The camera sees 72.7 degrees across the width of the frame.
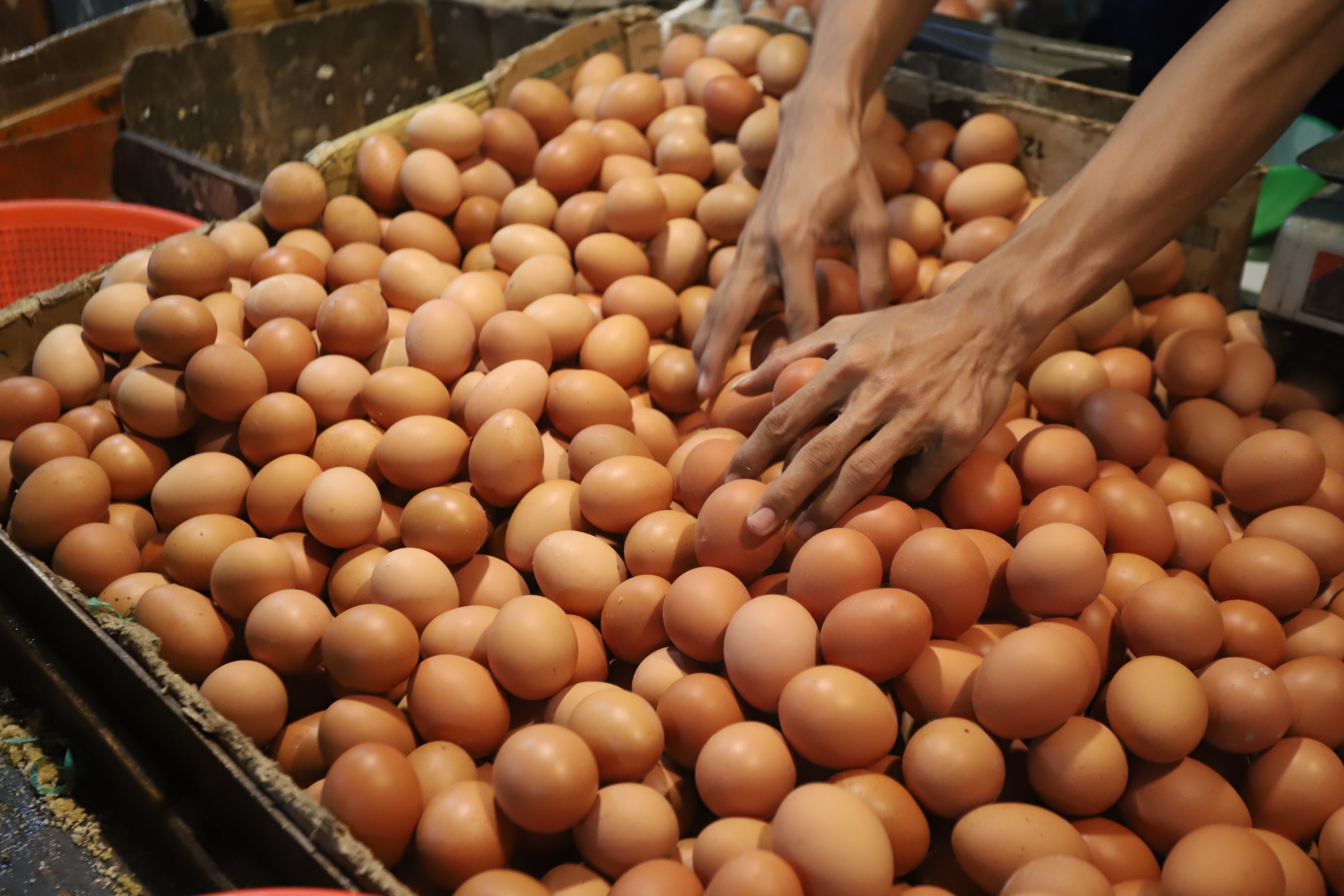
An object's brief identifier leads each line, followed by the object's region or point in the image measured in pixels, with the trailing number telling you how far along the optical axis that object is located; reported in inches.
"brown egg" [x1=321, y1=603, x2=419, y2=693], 46.1
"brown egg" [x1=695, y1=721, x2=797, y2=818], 41.3
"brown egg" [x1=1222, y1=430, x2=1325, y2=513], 53.2
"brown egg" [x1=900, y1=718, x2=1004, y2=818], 40.4
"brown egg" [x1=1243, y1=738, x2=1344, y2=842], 42.0
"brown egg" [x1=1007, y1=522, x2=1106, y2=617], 45.1
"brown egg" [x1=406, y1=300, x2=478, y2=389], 61.6
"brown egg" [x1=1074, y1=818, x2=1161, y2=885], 40.4
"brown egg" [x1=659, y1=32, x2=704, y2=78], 90.3
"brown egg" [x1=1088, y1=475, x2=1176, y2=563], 51.4
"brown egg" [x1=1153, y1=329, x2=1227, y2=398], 60.8
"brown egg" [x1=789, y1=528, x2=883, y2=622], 45.4
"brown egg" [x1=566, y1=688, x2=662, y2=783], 42.6
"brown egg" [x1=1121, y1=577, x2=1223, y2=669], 44.6
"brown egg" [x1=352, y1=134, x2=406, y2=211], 77.7
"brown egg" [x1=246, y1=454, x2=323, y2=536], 55.5
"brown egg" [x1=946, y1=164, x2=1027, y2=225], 71.6
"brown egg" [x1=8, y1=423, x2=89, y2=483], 56.9
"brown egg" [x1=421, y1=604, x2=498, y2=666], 48.8
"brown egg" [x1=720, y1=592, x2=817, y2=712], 44.0
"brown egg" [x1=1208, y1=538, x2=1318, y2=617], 48.4
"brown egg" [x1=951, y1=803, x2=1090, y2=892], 38.6
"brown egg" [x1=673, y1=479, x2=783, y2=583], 48.5
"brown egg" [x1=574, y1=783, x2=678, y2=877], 40.8
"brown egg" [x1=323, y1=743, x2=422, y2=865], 39.8
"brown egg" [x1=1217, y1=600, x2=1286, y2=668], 46.7
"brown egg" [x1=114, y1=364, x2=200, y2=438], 59.5
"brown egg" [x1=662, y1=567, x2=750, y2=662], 46.3
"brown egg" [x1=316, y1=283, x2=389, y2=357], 62.6
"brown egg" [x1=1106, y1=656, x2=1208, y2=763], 41.1
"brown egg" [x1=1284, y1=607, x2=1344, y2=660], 47.7
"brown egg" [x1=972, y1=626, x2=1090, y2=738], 40.6
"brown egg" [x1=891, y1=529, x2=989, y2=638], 44.8
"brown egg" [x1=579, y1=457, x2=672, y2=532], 52.6
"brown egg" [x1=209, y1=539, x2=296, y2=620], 50.1
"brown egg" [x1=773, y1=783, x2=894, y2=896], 36.7
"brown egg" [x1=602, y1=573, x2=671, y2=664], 49.1
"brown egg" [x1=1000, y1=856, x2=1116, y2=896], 35.7
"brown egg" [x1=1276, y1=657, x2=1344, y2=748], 44.2
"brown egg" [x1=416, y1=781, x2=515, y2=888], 40.4
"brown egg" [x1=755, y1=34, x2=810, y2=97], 79.4
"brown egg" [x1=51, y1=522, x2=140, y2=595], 52.7
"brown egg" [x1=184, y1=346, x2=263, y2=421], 57.6
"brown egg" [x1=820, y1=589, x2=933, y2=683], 42.8
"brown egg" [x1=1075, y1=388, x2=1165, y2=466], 56.9
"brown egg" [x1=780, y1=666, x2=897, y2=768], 41.2
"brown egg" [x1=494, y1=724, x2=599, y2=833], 39.4
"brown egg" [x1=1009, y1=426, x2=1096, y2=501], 53.5
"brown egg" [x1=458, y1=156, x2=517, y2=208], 79.7
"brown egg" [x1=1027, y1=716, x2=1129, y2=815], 40.8
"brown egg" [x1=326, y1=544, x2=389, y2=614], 52.7
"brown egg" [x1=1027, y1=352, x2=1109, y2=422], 60.5
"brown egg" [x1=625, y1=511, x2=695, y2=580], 51.1
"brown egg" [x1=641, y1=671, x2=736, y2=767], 44.4
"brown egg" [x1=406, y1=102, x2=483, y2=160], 79.0
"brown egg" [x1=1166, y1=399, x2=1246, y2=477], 58.4
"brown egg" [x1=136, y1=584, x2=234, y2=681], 49.1
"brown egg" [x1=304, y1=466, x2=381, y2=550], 53.1
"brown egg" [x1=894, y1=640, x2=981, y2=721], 44.0
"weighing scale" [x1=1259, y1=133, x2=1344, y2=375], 58.5
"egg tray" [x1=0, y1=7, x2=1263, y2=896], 39.9
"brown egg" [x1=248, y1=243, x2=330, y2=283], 69.6
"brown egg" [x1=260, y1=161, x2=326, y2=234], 73.9
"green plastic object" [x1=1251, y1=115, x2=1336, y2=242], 89.1
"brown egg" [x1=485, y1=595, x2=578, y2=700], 45.6
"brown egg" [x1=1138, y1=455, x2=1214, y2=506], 56.6
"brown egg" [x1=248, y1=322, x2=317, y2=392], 61.2
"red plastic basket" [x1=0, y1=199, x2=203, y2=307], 80.6
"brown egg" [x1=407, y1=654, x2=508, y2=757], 45.6
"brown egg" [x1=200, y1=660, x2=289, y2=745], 46.0
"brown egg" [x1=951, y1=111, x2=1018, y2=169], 73.7
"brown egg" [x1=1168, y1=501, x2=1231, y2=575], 52.7
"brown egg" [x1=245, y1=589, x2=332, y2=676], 48.4
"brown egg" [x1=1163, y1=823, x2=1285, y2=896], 36.0
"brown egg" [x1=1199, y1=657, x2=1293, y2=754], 42.4
